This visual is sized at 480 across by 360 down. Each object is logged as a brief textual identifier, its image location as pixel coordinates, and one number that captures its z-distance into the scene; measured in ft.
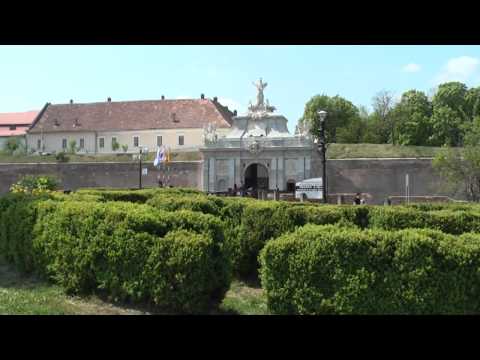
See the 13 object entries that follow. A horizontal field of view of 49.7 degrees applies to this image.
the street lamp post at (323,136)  80.46
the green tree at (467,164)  120.57
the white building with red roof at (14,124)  263.08
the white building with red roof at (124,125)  222.07
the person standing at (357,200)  90.84
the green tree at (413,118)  220.64
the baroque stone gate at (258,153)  152.06
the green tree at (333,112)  243.19
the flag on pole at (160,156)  137.86
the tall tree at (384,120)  234.17
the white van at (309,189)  113.70
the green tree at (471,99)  222.93
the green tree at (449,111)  209.77
